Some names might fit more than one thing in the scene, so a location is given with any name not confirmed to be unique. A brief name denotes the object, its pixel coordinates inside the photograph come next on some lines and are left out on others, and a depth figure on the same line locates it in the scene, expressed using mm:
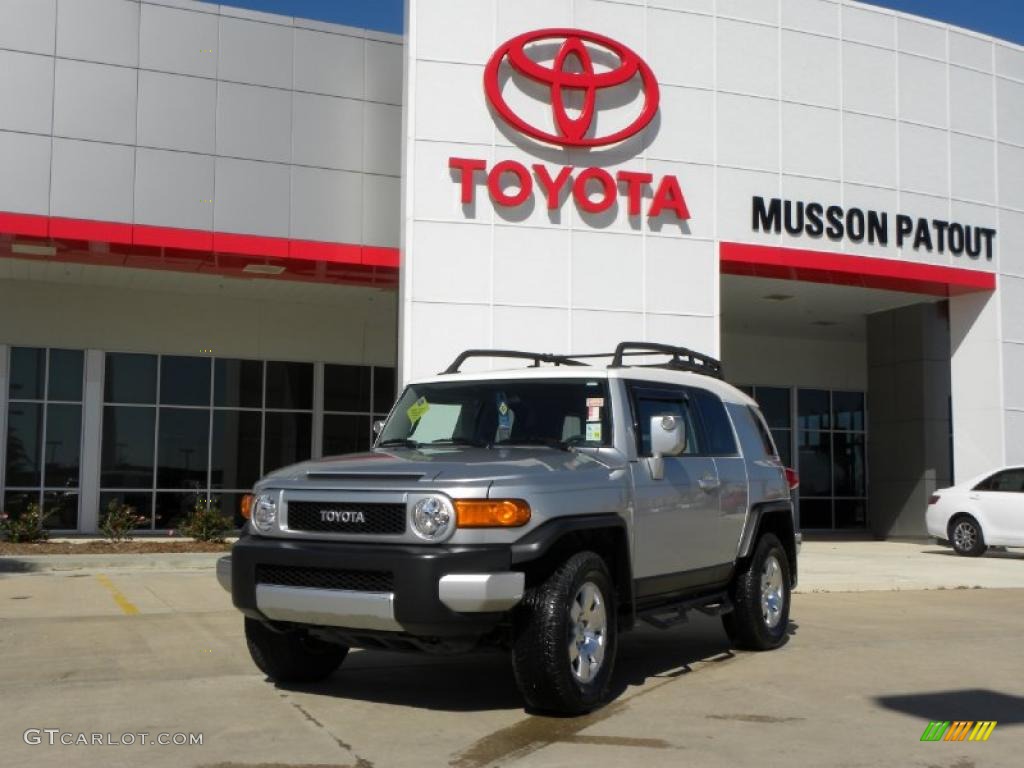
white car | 18484
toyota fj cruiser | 5859
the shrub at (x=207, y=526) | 19188
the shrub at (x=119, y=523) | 18641
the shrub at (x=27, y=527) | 18359
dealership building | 17906
